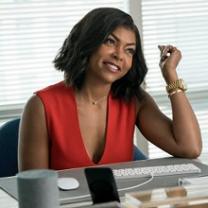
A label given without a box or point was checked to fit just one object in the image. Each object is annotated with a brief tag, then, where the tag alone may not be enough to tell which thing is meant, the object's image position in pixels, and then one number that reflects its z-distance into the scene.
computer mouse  2.54
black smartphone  2.29
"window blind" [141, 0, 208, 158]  3.89
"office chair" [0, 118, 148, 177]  3.02
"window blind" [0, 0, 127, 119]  3.72
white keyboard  2.67
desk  2.46
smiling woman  2.89
